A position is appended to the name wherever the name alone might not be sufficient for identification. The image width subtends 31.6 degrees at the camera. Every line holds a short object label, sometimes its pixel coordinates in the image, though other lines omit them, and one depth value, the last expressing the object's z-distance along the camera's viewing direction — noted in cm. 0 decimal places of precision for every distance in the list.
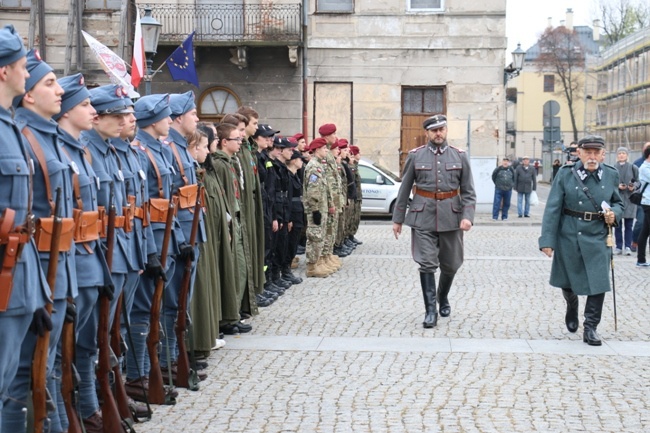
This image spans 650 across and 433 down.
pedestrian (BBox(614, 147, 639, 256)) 1906
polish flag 1548
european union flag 1988
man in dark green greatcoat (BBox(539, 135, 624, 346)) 998
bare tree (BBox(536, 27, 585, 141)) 7939
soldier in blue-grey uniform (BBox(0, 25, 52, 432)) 467
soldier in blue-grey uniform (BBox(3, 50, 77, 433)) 519
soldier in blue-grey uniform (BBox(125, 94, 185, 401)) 738
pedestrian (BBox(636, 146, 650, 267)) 1688
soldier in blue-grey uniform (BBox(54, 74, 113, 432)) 586
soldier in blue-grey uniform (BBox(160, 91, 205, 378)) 792
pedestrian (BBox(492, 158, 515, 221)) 2902
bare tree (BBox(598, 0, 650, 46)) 7350
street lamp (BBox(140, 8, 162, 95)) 1775
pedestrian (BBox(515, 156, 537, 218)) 3000
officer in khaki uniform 1109
